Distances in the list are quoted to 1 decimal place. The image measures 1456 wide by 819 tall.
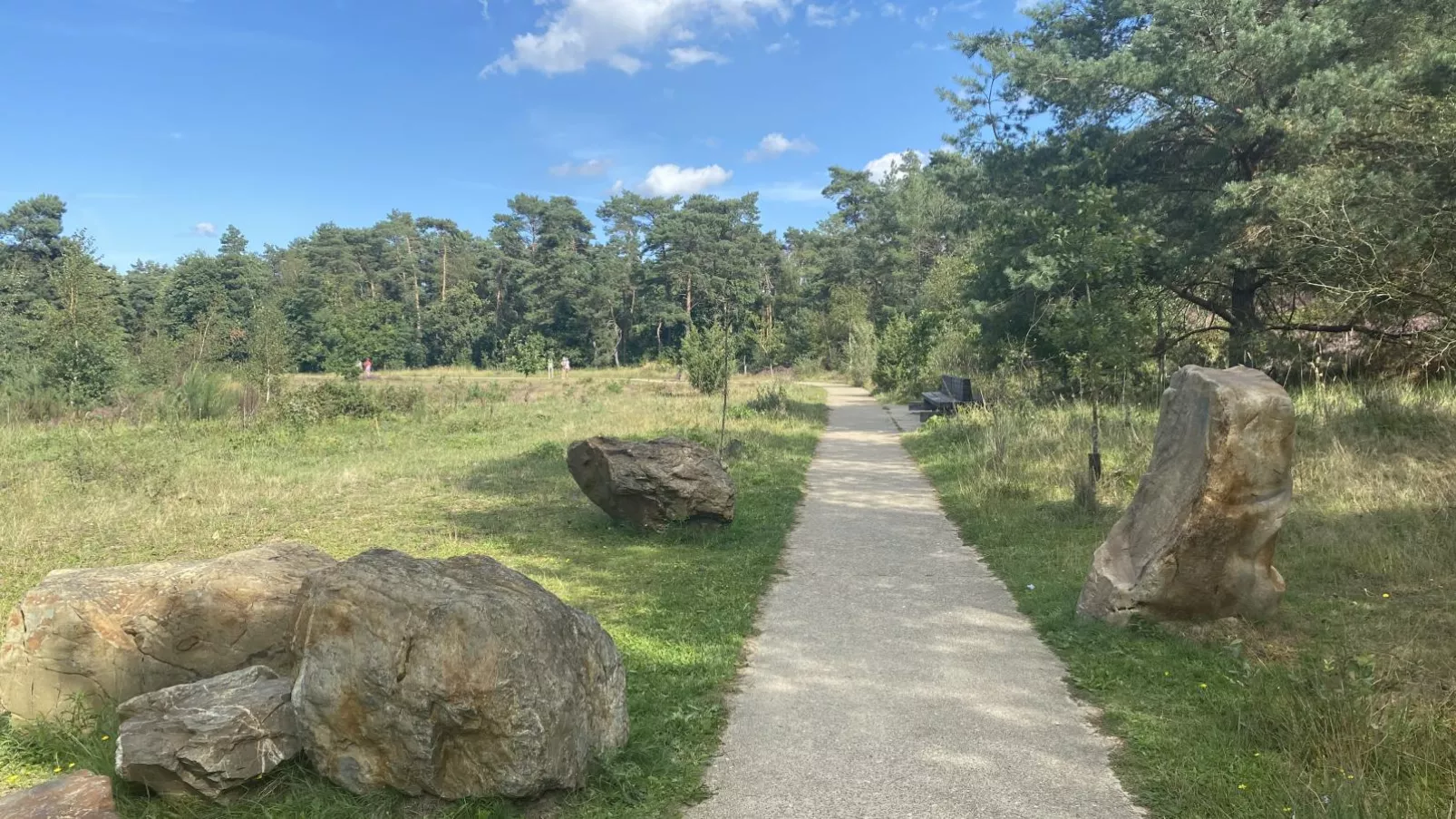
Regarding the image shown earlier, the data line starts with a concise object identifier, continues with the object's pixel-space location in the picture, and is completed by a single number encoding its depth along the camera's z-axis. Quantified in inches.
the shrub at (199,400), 780.6
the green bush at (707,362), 1037.2
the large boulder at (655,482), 327.0
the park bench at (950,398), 729.5
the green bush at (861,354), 1644.9
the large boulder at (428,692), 122.4
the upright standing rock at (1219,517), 196.2
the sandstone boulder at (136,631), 156.8
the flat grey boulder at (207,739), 125.1
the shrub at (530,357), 1866.4
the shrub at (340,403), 774.5
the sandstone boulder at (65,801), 97.3
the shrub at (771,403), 845.2
